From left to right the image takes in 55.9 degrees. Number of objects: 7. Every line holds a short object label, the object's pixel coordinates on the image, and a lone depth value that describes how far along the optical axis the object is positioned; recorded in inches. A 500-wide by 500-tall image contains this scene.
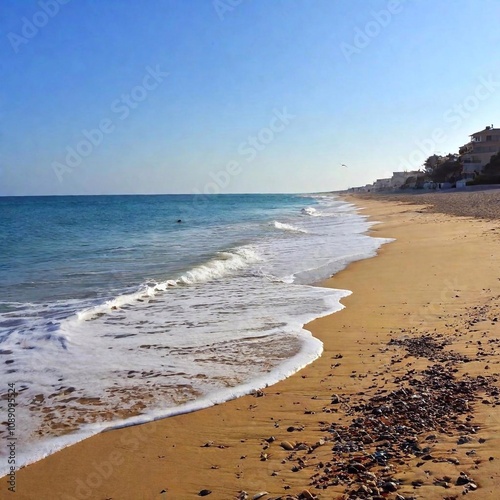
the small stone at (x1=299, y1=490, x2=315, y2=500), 135.9
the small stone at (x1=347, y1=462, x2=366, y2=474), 146.3
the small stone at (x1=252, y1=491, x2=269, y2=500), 140.3
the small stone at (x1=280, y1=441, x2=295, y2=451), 167.2
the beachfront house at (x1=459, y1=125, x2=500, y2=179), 2979.8
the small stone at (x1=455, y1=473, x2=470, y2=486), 134.6
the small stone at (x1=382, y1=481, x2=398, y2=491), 135.0
